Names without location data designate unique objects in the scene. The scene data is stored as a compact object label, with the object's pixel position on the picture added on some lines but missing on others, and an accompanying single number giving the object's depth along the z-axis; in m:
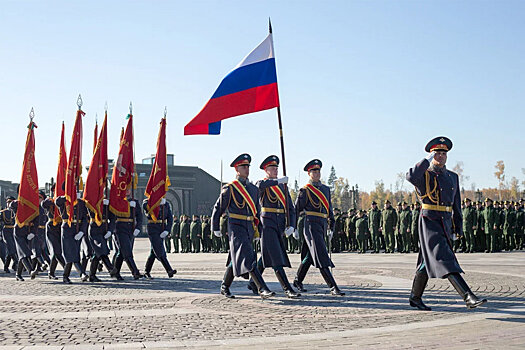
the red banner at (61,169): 15.19
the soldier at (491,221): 22.59
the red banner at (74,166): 14.13
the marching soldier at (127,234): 13.95
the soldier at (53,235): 14.46
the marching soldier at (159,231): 14.24
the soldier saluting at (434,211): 8.12
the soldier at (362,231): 25.58
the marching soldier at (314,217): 10.31
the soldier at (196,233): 30.88
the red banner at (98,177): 14.25
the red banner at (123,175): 14.40
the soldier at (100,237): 13.81
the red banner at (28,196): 15.33
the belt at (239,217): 10.15
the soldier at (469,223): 22.69
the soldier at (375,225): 24.94
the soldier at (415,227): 22.44
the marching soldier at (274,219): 10.16
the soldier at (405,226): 23.12
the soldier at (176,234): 32.44
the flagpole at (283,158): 10.08
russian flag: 10.88
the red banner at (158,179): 15.00
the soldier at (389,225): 24.12
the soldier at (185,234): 31.67
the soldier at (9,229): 17.03
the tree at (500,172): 133.62
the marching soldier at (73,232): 13.60
